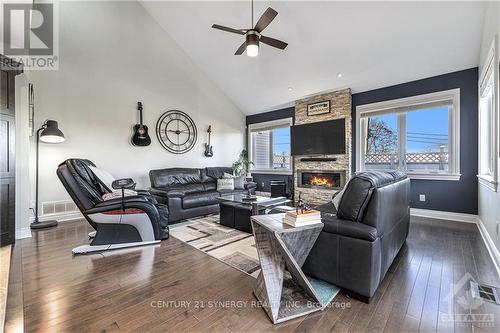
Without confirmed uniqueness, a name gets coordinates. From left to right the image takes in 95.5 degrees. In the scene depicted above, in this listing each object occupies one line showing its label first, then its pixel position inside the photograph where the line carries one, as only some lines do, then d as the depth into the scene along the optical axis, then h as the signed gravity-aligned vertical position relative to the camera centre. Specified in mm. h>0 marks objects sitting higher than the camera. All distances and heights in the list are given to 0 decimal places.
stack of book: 1605 -374
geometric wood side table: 1535 -703
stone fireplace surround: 5152 +186
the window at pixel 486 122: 2703 +644
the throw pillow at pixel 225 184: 5145 -397
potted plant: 6699 +54
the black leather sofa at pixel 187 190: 4016 -455
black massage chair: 2742 -578
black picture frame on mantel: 5465 +1446
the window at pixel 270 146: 6812 +656
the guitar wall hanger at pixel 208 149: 6398 +504
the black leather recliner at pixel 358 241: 1665 -570
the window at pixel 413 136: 4090 +611
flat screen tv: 5250 +704
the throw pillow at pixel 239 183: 5386 -394
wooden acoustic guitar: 5035 +720
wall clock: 5512 +898
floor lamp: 3658 +503
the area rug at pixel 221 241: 2422 -1000
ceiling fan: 2756 +1763
